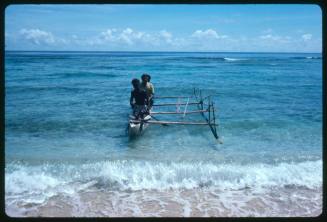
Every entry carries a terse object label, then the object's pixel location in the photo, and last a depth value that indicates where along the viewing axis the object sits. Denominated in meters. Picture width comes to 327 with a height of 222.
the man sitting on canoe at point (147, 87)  9.36
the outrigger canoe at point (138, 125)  8.94
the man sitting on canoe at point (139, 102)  9.14
